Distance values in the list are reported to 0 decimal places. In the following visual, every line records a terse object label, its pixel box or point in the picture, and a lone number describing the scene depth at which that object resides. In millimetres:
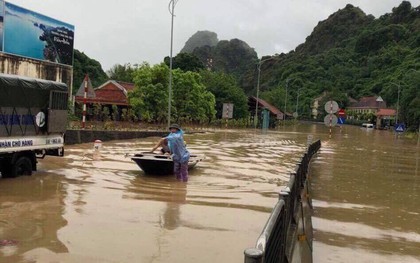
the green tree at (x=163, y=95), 39156
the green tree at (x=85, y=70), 65438
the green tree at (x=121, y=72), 77375
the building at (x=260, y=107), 69125
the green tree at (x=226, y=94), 59500
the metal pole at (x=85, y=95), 22519
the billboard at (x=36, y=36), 36406
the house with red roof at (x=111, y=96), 45578
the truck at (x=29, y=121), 11211
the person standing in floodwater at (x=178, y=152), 11820
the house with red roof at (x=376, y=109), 96188
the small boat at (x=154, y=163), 12406
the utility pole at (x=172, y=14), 31553
